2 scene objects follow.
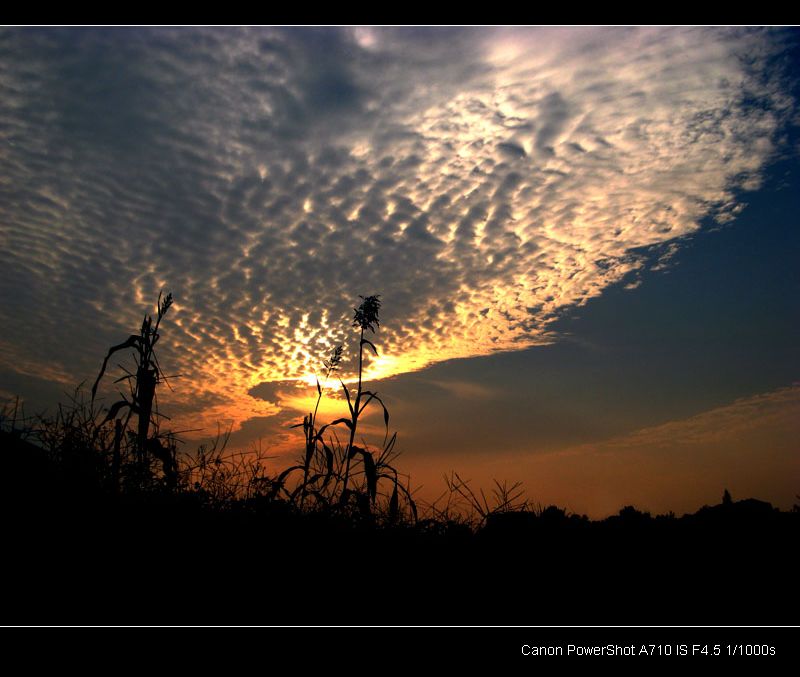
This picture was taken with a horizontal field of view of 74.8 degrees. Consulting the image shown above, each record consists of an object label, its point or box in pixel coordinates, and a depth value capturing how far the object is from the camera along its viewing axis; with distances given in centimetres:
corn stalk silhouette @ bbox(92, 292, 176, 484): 473
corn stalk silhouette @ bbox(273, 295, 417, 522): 478
